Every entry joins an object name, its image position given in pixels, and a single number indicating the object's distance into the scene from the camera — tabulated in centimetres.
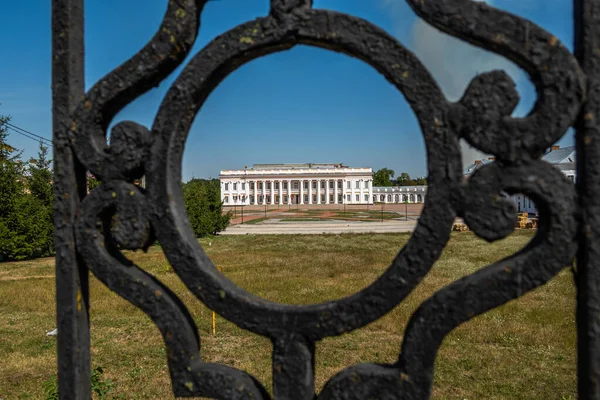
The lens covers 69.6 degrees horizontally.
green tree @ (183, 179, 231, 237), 2216
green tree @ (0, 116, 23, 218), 1477
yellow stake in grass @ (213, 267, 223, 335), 652
